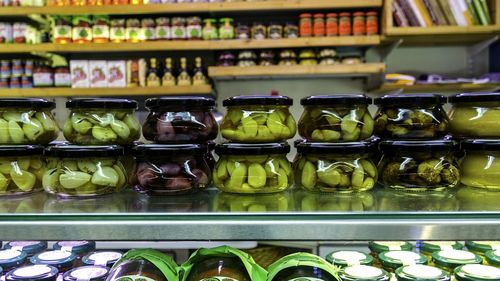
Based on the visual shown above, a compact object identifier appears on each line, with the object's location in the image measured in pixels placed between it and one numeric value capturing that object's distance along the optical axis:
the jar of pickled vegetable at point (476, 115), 0.79
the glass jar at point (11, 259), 0.92
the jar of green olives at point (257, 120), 0.80
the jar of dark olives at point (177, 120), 0.82
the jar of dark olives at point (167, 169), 0.78
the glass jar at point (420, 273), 0.81
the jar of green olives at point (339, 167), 0.77
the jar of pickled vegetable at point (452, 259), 0.91
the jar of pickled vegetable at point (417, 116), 0.81
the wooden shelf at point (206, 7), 2.47
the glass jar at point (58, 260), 0.93
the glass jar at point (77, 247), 1.04
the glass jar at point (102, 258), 0.97
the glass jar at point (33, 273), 0.81
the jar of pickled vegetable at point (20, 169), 0.78
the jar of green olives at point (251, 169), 0.77
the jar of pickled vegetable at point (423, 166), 0.77
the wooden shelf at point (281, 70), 2.45
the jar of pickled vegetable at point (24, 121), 0.81
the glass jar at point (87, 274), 0.85
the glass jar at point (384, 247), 1.04
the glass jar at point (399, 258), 0.93
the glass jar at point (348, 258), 0.96
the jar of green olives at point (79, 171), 0.76
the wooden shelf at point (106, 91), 2.49
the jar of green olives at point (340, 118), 0.80
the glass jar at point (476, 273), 0.80
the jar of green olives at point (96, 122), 0.82
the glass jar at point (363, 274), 0.84
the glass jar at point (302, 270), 0.80
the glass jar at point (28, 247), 1.02
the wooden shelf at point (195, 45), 2.46
